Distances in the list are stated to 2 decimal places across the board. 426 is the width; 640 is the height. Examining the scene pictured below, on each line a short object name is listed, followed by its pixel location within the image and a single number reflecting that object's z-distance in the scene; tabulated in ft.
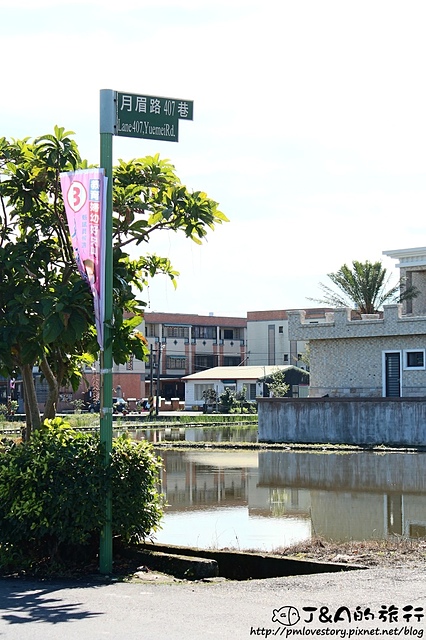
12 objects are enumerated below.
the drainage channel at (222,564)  33.71
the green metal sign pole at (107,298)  35.29
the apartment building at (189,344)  327.06
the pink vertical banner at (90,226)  35.29
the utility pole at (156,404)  228.45
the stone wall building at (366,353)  138.41
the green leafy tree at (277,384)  226.28
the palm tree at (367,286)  155.02
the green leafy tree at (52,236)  39.22
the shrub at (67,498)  34.14
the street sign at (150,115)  36.58
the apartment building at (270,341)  329.52
